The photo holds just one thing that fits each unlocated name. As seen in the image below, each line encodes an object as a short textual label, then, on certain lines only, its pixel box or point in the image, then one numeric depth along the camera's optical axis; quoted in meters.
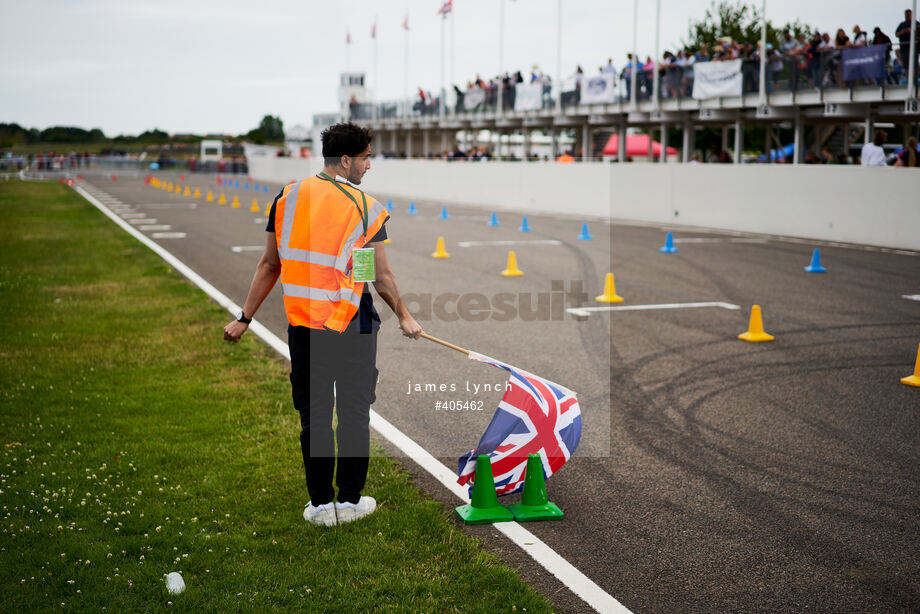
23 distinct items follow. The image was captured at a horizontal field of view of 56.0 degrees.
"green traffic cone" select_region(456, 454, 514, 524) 4.54
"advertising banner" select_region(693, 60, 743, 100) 25.88
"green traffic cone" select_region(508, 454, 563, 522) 4.59
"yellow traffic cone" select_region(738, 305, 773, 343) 8.98
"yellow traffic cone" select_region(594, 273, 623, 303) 11.53
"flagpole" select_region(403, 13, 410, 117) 53.22
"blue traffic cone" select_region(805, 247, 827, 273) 14.16
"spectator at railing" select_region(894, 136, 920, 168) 17.64
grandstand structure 22.38
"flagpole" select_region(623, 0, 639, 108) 30.53
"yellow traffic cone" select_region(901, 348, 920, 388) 7.33
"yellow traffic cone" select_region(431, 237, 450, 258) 16.42
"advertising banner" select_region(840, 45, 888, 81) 20.84
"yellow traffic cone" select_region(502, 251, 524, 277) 13.87
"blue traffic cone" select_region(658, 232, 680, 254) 17.08
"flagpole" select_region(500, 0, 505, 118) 42.59
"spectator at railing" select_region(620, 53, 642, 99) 31.04
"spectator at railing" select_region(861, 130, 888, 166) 18.77
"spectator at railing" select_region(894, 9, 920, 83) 19.95
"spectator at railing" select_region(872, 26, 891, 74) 20.47
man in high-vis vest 4.20
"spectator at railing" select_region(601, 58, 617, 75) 32.18
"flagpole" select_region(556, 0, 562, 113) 38.25
